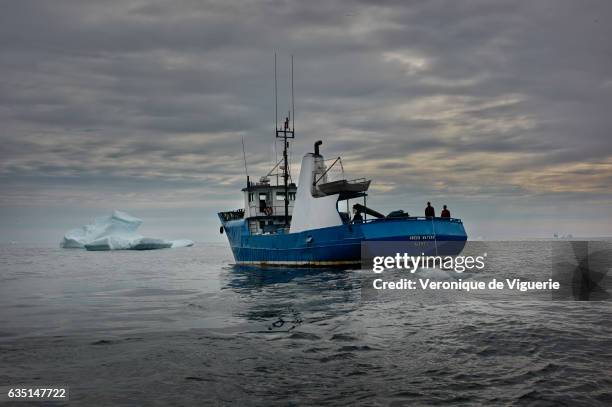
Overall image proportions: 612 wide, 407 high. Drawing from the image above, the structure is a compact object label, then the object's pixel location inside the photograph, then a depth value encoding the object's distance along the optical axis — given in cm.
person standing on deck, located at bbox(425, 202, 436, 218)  3362
